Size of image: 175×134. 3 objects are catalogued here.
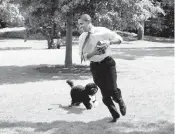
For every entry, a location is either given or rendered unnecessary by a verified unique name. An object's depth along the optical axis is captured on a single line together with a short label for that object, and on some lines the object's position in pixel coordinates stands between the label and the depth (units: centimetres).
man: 660
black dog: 791
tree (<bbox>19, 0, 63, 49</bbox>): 1466
